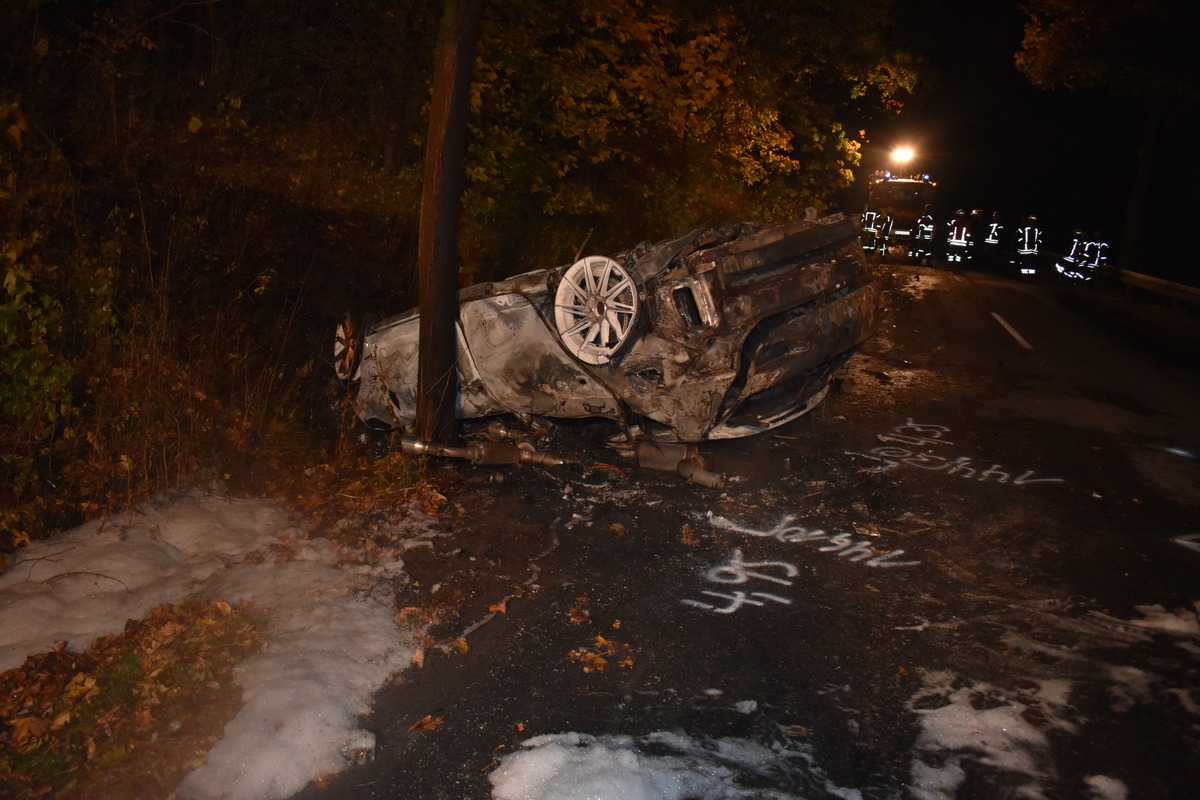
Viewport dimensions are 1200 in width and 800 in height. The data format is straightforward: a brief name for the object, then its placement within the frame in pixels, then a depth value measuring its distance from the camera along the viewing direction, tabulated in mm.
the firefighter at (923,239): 21766
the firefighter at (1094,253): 20453
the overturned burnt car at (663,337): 5941
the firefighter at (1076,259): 20703
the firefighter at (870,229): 22984
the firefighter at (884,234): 22812
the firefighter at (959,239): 21625
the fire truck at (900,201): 23234
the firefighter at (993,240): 24869
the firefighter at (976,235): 22577
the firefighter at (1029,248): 21531
